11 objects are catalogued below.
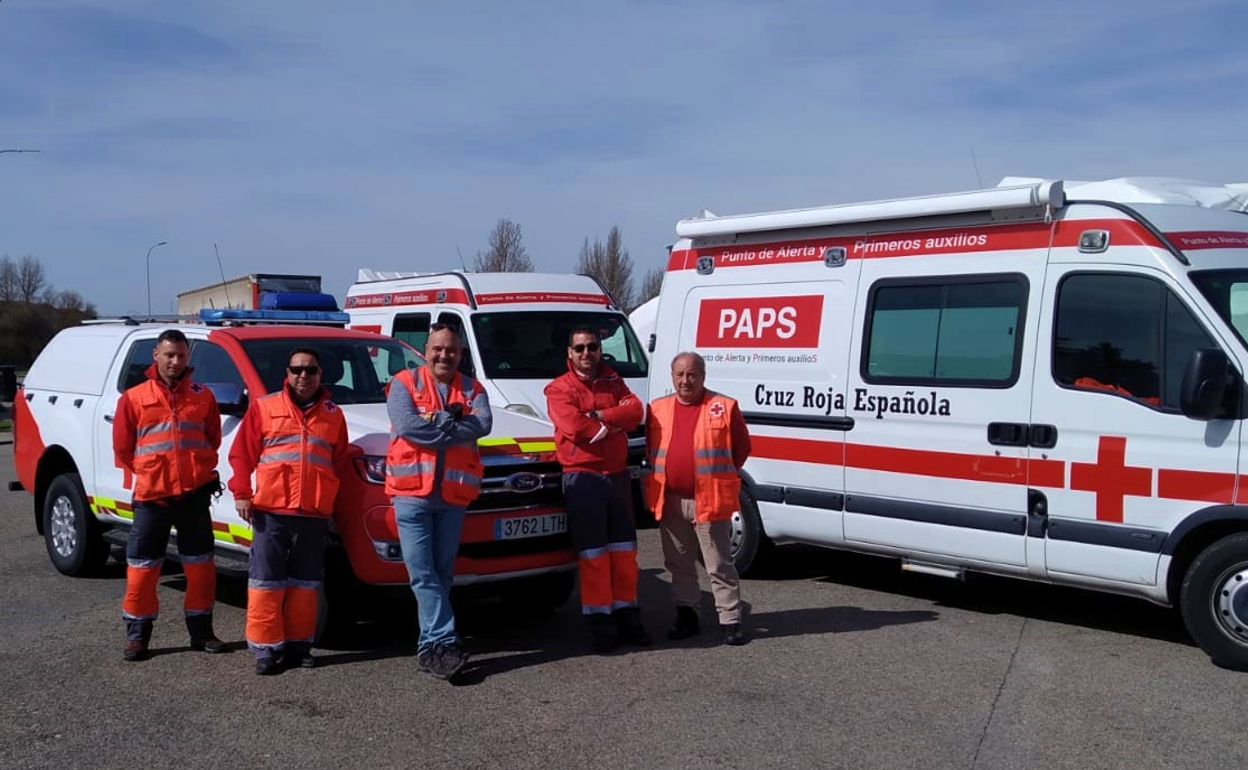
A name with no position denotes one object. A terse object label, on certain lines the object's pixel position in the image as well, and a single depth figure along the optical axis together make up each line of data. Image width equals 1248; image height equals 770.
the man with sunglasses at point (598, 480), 6.64
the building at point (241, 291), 17.67
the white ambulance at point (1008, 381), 6.38
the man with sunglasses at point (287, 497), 6.13
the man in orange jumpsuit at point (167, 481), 6.57
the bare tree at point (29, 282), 54.69
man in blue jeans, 6.08
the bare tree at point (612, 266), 38.22
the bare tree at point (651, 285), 40.28
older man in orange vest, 6.80
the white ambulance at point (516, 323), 11.38
